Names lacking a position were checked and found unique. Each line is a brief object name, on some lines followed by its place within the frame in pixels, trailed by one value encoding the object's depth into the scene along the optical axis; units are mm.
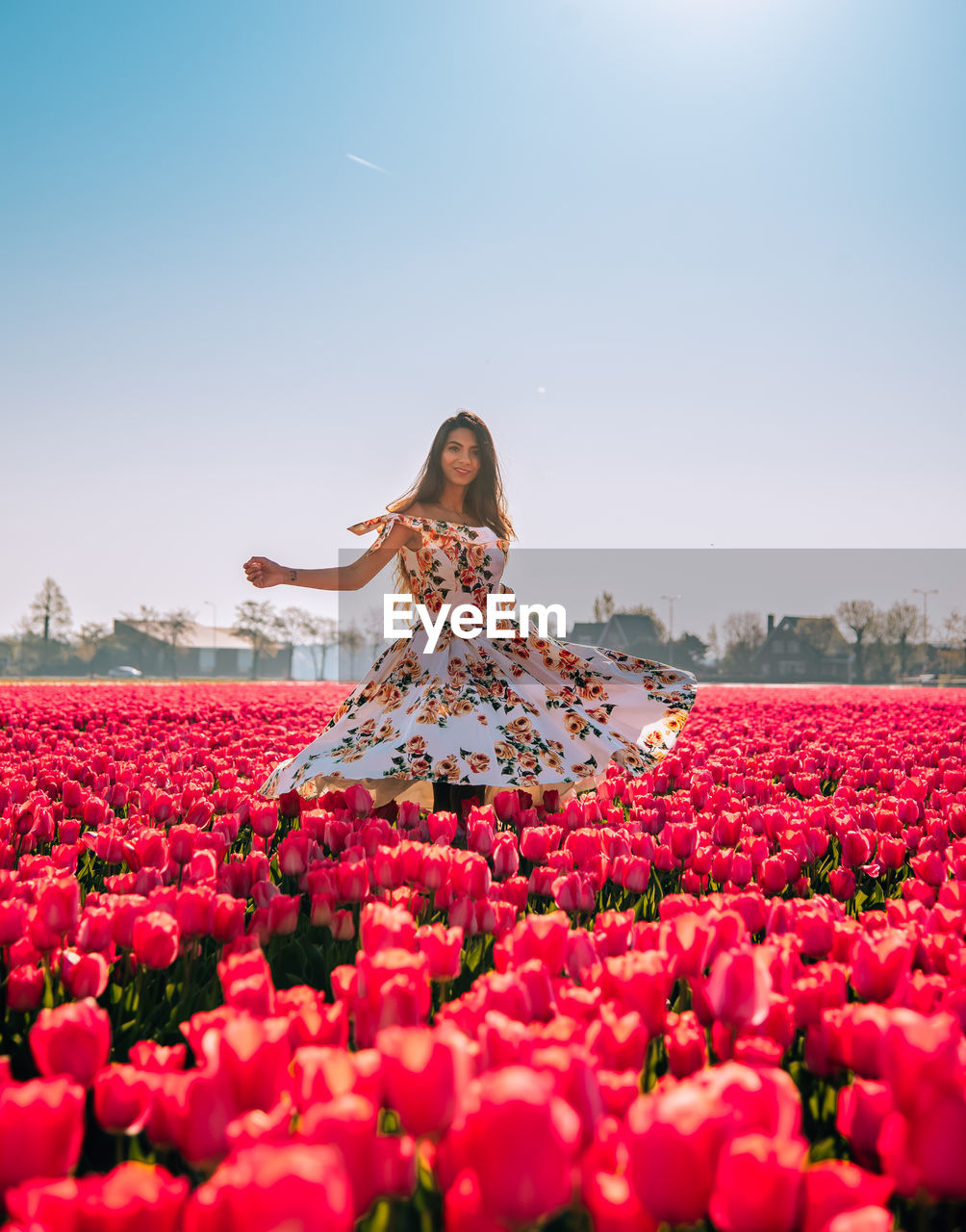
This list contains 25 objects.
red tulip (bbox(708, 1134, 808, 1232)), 886
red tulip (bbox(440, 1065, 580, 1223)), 860
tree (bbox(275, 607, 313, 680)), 86125
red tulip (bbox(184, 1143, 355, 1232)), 757
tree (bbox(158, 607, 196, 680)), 80456
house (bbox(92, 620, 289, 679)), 102562
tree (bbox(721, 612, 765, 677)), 90125
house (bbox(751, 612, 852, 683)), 90125
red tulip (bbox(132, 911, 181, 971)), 1890
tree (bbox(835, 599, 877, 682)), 78688
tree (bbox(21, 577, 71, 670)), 77000
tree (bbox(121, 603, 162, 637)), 83438
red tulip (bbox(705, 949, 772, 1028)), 1497
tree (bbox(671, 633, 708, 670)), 86250
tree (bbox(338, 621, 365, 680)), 82725
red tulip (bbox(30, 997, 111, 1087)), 1301
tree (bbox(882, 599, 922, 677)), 80125
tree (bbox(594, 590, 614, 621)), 86625
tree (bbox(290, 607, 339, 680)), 87000
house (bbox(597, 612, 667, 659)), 85812
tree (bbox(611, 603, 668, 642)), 89812
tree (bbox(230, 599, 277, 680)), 79250
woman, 4473
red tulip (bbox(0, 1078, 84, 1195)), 988
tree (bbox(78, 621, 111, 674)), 91562
